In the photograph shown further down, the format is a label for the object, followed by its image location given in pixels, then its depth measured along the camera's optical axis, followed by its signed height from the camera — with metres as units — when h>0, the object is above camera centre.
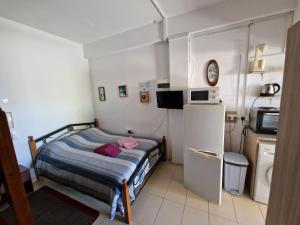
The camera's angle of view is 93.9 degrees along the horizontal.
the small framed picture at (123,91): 3.10 +0.01
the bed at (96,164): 1.61 -0.98
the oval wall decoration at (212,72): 2.27 +0.23
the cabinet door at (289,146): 0.68 -0.33
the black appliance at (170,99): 2.42 -0.18
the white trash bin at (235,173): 1.89 -1.20
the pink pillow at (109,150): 2.15 -0.90
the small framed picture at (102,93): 3.39 -0.01
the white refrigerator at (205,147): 1.73 -0.78
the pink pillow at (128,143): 2.41 -0.91
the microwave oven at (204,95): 1.86 -0.11
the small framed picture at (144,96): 2.89 -0.12
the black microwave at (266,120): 1.75 -0.46
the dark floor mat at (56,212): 1.69 -1.49
